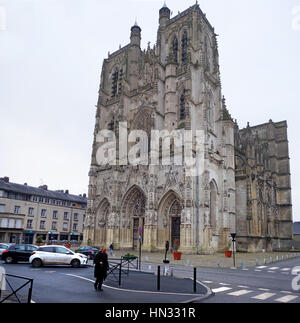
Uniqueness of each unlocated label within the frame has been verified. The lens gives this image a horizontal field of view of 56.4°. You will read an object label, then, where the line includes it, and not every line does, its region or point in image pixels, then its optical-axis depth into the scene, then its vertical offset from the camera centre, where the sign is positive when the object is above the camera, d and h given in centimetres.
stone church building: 2988 +677
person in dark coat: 928 -148
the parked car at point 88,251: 2351 -241
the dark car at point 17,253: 1727 -204
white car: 1562 -203
